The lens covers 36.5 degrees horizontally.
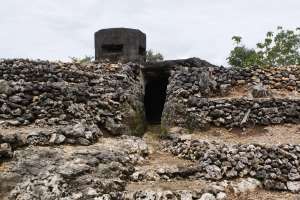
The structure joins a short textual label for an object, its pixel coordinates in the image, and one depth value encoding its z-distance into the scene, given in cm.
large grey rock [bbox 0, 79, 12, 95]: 962
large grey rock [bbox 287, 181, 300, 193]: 770
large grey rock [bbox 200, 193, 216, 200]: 716
